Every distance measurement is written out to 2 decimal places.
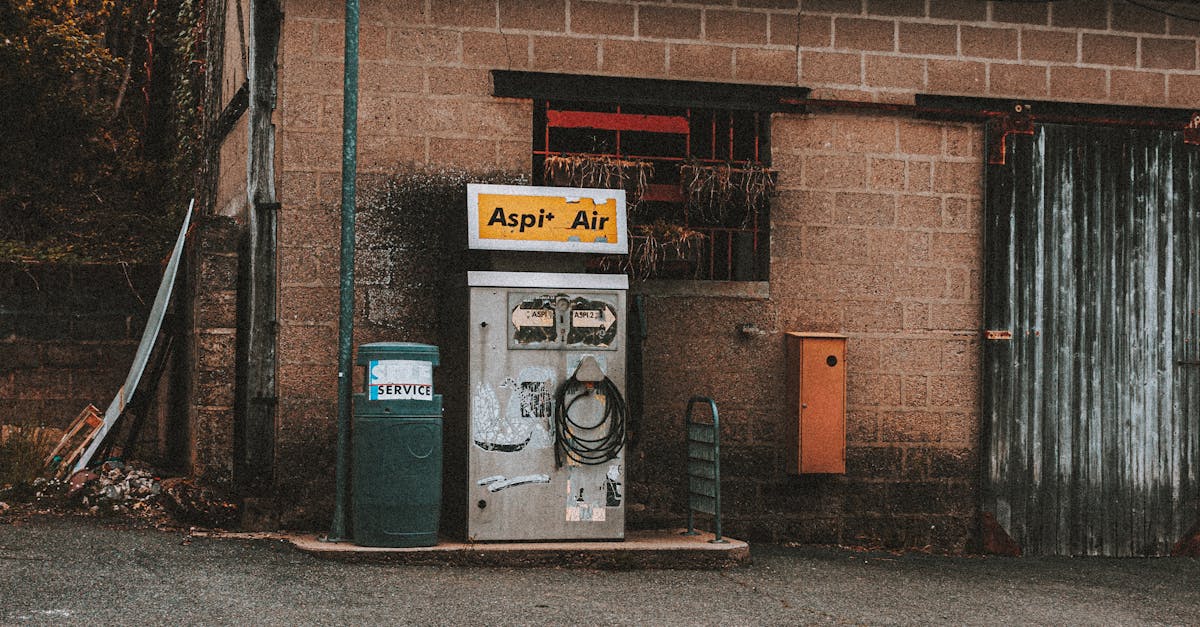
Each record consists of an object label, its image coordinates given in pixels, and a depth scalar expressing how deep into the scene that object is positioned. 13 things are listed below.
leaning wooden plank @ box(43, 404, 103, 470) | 11.02
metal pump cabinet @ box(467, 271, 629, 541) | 8.50
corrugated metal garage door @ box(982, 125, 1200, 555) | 10.23
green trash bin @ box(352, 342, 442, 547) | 8.20
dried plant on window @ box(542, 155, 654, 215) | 9.46
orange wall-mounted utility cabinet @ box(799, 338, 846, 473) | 9.68
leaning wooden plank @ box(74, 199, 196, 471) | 10.45
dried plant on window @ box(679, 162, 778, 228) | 9.67
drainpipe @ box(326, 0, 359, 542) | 8.51
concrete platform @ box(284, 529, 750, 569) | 8.13
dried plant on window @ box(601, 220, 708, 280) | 9.55
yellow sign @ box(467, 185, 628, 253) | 8.55
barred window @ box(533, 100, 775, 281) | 9.57
